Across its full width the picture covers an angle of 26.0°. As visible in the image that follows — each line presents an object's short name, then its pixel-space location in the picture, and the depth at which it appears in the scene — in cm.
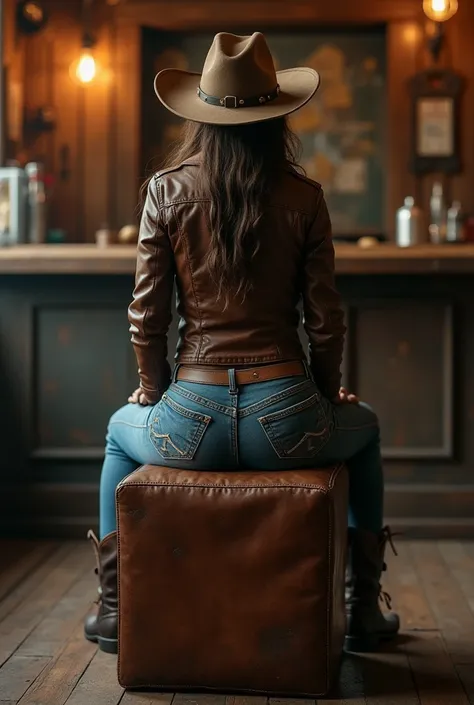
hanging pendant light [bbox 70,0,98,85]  483
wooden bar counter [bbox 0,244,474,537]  342
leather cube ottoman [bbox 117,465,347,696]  198
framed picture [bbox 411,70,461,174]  486
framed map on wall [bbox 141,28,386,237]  500
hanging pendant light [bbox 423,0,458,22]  456
